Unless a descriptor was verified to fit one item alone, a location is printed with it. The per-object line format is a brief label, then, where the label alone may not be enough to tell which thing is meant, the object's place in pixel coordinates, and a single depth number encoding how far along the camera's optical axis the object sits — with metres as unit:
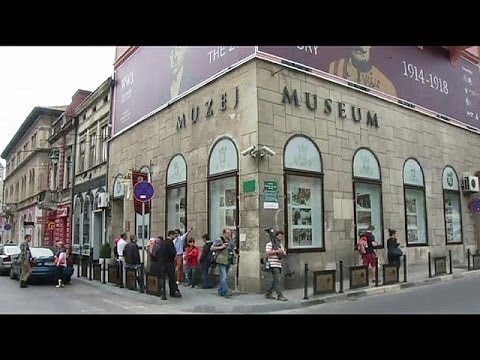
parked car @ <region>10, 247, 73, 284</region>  16.09
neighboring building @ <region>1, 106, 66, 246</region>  38.53
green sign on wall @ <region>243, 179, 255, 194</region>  13.15
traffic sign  12.75
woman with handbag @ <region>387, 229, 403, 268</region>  14.84
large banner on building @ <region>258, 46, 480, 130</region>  15.38
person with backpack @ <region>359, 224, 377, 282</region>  14.17
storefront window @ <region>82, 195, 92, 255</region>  26.83
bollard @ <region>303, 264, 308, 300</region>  11.06
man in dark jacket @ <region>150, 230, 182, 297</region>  12.32
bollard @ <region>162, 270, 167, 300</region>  11.85
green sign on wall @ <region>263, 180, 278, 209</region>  12.98
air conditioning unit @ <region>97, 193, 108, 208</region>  23.45
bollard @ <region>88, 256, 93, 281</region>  17.48
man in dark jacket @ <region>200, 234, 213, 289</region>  13.94
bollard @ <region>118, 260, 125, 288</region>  14.81
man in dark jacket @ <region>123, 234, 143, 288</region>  14.62
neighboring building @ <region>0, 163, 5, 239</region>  48.18
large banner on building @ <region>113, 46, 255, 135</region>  15.26
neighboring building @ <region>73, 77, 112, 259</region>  24.80
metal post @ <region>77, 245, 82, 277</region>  18.95
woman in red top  14.42
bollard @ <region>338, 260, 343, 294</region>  11.77
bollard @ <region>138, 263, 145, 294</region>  13.04
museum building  13.62
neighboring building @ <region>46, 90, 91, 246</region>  31.09
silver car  19.83
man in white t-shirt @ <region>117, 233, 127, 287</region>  16.05
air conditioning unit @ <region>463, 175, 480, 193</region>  21.38
